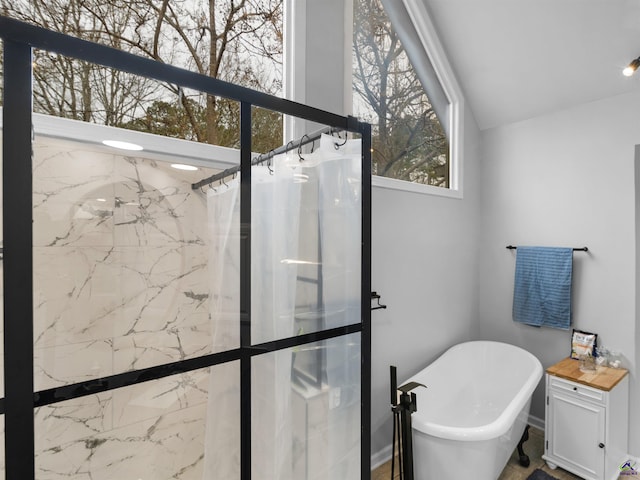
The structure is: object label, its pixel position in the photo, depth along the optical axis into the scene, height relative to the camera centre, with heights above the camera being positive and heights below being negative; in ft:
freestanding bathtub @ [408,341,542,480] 5.24 -3.53
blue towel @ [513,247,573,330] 8.00 -1.25
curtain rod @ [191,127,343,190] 3.84 +1.11
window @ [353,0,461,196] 7.43 +3.60
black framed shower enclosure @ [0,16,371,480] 2.12 +0.04
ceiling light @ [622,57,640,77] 6.05 +3.21
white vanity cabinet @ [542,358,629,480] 6.26 -3.70
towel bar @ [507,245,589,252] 7.77 -0.25
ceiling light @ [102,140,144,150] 3.55 +1.07
